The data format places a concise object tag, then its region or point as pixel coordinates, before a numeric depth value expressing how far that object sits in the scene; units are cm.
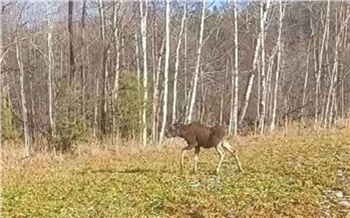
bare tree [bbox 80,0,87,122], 1845
